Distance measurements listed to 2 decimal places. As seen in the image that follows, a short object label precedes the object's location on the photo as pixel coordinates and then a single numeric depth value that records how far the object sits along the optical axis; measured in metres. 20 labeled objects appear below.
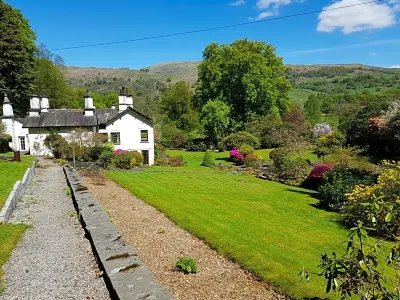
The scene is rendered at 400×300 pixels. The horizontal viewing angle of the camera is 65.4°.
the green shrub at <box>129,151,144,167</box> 28.50
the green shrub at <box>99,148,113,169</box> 26.99
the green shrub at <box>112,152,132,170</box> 27.00
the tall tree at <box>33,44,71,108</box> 49.59
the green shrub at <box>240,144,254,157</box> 34.28
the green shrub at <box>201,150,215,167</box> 32.09
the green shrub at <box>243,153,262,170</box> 30.47
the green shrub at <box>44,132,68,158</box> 29.29
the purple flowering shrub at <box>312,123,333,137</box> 42.38
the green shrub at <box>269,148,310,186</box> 23.28
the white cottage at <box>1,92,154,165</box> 31.67
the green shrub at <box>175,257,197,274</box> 6.34
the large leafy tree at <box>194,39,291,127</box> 43.31
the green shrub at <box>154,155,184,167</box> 32.03
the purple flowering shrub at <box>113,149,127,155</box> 28.93
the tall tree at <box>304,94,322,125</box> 66.31
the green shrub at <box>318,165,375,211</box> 13.95
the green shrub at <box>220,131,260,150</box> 40.41
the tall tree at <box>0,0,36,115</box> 34.62
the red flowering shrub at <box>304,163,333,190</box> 19.98
